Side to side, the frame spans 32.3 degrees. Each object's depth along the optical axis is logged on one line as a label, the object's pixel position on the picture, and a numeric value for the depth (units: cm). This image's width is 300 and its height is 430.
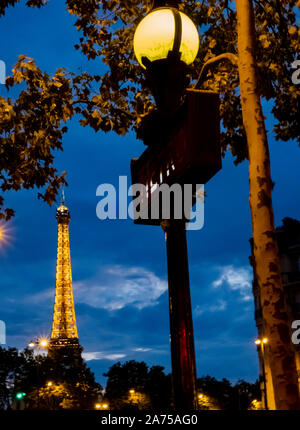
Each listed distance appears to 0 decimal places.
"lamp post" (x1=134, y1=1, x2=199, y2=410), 392
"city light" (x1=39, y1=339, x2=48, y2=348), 4441
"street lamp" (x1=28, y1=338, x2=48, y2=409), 4386
